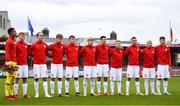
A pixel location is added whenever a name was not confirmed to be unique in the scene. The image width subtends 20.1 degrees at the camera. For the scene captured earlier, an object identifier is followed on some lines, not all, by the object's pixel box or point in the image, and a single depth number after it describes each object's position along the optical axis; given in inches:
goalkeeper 725.9
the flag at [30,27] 2209.2
